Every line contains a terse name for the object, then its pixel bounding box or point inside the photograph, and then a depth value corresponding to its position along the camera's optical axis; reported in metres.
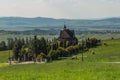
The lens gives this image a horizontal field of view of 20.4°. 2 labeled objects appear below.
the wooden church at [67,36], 142.82
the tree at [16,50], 125.52
